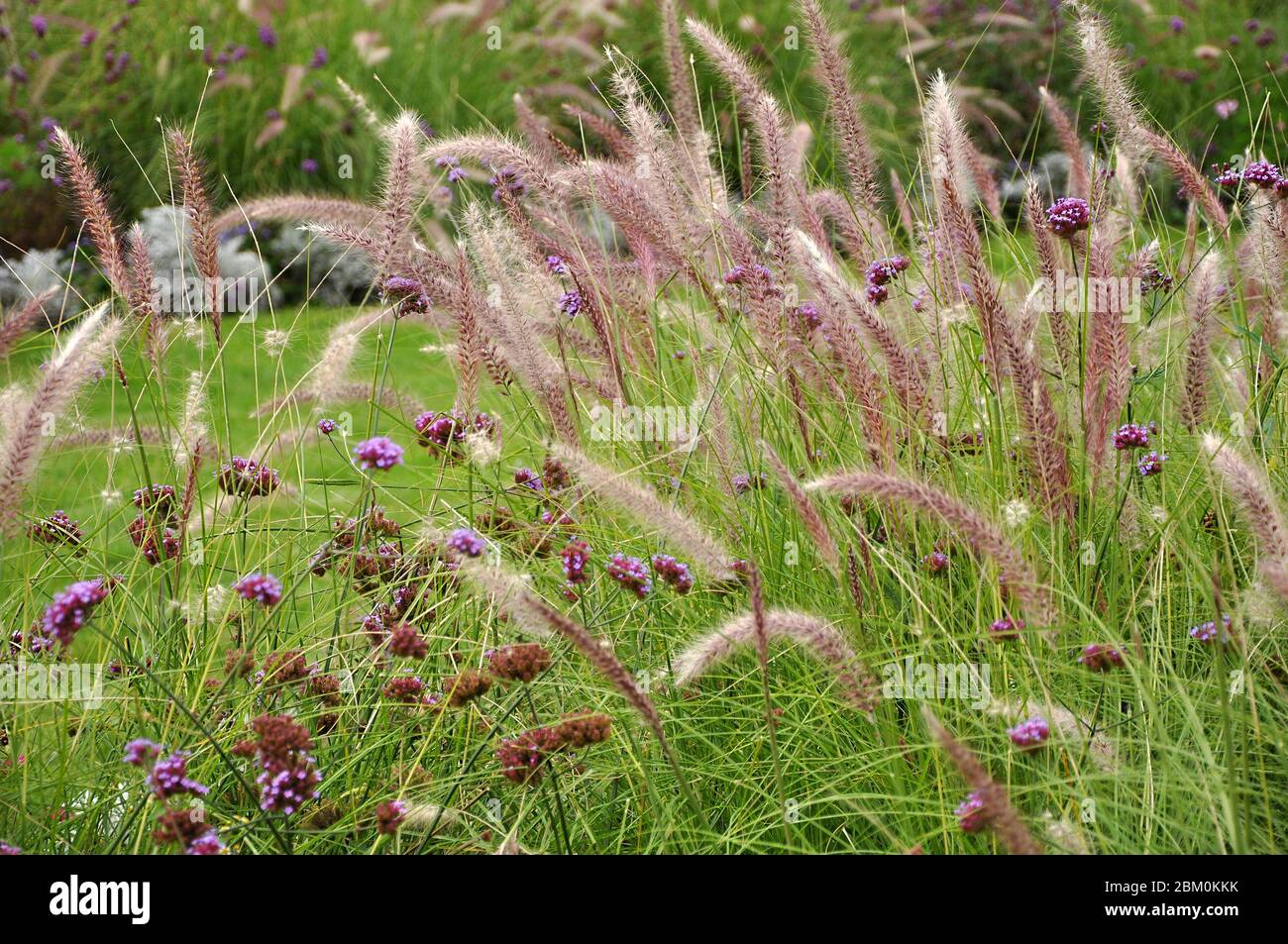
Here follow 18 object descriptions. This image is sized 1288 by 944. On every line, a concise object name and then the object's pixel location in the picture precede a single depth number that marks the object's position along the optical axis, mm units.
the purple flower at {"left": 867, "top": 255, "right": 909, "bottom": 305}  5738
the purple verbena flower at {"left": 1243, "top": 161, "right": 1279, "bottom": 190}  5371
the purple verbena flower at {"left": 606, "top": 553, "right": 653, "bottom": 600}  4117
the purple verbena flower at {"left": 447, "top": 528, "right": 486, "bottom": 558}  3699
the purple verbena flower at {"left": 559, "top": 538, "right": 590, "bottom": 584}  4094
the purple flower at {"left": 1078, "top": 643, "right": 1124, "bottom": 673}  3893
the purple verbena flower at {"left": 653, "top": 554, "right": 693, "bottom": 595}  4340
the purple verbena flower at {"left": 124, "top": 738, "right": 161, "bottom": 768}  3418
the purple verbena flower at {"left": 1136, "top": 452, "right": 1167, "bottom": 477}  5180
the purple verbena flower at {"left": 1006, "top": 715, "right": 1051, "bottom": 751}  3662
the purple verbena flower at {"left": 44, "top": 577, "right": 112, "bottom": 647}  3273
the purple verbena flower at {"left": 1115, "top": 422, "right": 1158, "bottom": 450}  4719
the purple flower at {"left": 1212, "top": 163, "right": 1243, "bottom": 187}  5692
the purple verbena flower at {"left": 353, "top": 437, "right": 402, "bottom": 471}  3898
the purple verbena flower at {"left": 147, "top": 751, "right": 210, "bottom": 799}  3488
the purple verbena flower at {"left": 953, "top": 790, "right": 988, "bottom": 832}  3361
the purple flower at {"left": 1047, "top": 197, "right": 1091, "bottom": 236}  4996
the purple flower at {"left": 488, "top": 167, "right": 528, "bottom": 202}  5988
